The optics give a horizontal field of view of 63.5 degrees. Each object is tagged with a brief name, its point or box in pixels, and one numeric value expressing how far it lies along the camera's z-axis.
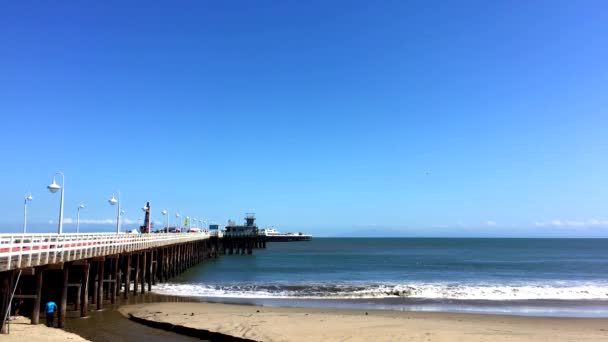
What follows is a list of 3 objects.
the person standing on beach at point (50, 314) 16.80
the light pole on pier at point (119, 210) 25.98
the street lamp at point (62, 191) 18.50
